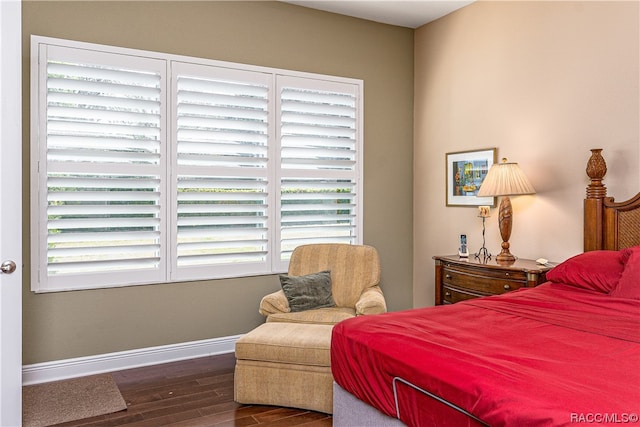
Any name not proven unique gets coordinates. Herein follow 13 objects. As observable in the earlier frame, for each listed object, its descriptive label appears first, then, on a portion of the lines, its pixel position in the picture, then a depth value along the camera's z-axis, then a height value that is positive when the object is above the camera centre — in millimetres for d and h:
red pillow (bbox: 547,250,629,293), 2840 -317
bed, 1510 -522
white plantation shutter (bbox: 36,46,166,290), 3564 +346
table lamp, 3801 +220
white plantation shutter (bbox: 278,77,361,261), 4488 +501
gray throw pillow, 3699 -566
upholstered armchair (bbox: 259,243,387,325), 3707 -443
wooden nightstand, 3510 -454
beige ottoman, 2988 -941
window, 3588 +408
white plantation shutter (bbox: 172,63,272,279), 4035 +375
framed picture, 4391 +381
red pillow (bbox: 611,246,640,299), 2641 -341
